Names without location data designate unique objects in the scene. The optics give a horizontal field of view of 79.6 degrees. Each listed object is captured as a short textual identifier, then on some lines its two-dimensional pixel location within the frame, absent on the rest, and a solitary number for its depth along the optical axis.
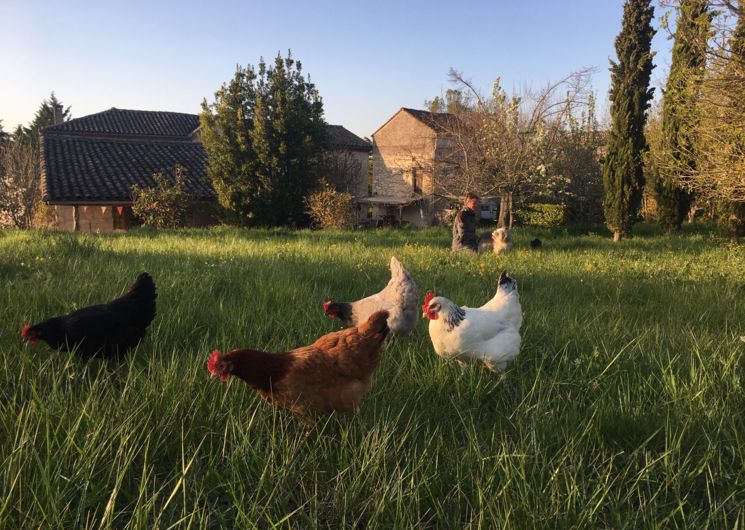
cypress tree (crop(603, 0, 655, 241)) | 16.39
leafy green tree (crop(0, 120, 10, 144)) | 46.28
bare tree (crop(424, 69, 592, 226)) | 17.41
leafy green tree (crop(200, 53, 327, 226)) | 21.09
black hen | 3.03
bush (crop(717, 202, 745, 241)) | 14.54
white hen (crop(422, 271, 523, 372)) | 3.31
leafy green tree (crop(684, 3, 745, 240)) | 8.22
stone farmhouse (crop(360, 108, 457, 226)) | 30.42
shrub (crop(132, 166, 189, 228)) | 18.02
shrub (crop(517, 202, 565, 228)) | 23.58
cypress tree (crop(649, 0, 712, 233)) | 8.81
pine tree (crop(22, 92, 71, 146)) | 52.38
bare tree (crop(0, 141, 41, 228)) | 28.03
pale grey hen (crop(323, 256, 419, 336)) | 3.97
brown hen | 2.38
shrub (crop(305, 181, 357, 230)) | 19.41
